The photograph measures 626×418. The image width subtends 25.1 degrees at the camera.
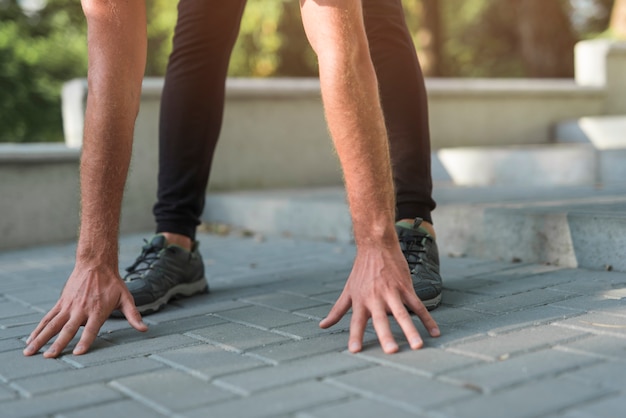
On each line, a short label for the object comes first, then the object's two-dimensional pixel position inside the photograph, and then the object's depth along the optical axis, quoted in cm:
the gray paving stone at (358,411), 179
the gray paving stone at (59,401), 187
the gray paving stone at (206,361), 200
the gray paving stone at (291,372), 192
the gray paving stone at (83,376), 197
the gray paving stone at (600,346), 197
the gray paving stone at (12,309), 250
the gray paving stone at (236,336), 214
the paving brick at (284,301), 242
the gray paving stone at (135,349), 210
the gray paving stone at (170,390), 187
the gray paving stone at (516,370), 187
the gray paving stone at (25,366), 204
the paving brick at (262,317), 228
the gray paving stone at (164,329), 223
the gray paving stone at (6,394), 193
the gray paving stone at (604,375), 185
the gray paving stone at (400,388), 182
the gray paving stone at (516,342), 201
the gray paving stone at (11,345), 221
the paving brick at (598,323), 209
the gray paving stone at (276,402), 181
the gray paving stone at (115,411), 184
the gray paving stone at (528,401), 177
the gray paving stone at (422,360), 194
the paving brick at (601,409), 175
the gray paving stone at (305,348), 206
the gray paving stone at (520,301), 229
